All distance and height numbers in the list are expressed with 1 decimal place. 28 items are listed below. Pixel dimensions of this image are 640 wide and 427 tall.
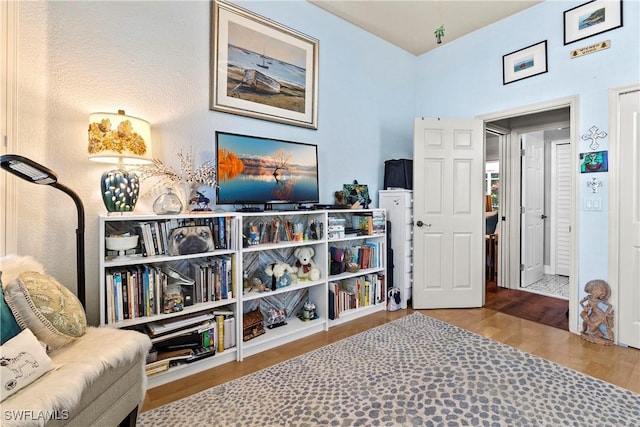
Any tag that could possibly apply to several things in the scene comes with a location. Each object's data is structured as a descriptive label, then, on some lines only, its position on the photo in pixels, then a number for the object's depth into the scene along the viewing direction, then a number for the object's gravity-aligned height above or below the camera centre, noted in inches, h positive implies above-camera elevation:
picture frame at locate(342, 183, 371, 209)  128.4 +7.6
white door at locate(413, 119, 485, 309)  129.7 -0.3
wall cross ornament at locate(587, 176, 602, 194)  102.3 +9.4
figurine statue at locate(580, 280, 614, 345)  97.9 -34.0
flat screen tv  94.7 +13.9
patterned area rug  63.1 -42.9
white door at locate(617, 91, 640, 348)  94.9 -2.4
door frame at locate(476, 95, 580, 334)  106.9 +21.8
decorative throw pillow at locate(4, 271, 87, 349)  48.0 -16.3
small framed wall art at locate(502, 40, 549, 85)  116.0 +59.4
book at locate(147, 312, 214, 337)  75.5 -29.0
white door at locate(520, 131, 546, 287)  157.9 +1.3
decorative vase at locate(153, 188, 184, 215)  78.1 +1.9
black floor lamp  52.7 +6.4
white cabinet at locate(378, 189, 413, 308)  129.0 -11.8
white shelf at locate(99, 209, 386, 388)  72.1 -24.0
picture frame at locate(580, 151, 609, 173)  100.4 +16.9
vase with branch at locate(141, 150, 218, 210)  84.7 +9.7
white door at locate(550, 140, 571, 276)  177.0 +3.2
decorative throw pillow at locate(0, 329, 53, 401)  39.3 -20.8
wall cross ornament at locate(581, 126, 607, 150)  102.0 +25.7
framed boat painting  95.7 +49.8
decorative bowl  70.2 -7.3
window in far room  284.8 +33.0
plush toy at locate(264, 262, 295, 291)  99.5 -20.9
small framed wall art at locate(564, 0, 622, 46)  98.7 +65.6
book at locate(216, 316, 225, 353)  84.9 -33.9
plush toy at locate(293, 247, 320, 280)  107.7 -20.0
